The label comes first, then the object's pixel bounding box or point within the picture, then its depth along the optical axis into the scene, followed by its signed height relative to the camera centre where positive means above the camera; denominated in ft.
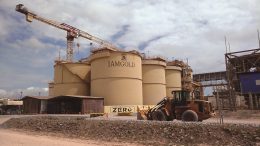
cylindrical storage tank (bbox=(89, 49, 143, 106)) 106.85 +8.37
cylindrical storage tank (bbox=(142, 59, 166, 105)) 125.31 +6.89
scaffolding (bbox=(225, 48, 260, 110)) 86.09 +12.08
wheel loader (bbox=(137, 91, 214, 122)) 44.85 -3.92
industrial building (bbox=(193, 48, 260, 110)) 79.87 +5.70
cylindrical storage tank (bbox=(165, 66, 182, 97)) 144.03 +10.09
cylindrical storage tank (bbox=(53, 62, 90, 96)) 120.77 +9.12
